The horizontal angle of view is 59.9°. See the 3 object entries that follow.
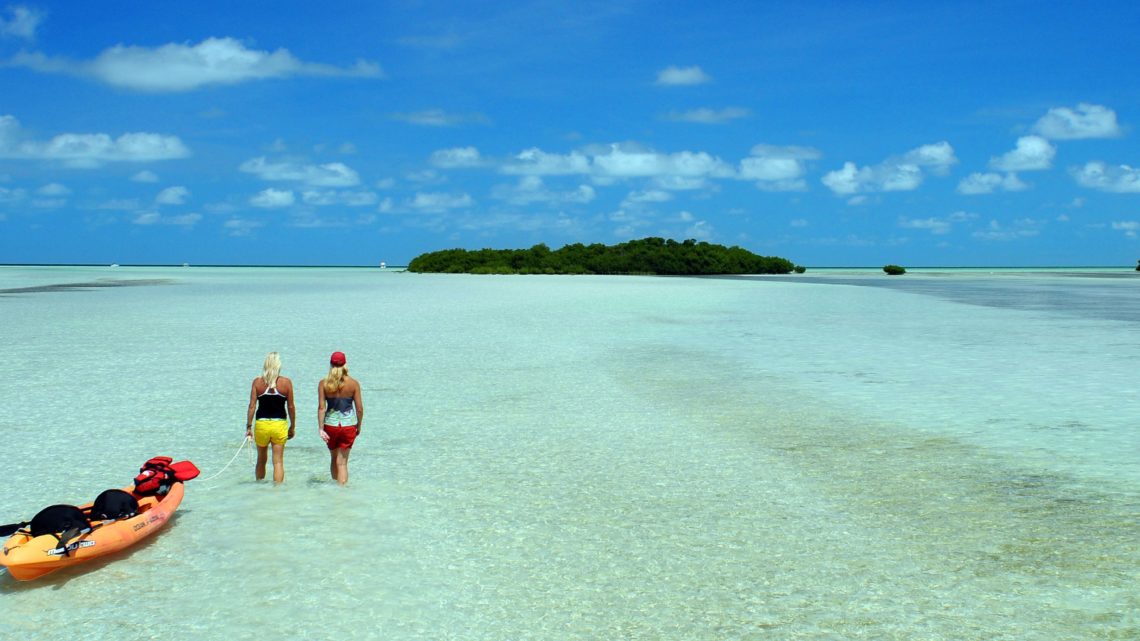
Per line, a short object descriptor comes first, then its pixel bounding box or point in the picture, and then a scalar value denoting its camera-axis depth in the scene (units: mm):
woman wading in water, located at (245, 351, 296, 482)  8703
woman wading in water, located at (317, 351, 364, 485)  8664
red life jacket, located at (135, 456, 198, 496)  7574
